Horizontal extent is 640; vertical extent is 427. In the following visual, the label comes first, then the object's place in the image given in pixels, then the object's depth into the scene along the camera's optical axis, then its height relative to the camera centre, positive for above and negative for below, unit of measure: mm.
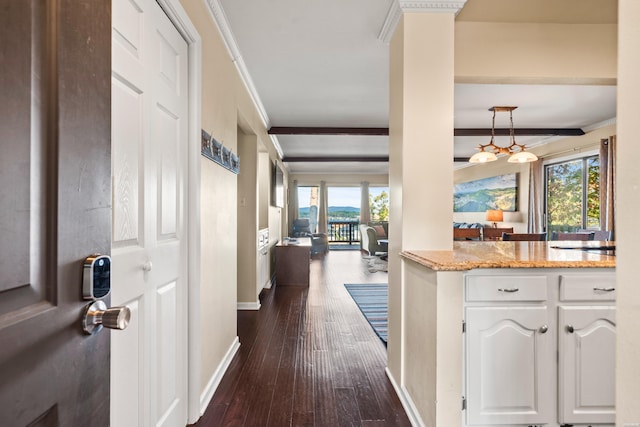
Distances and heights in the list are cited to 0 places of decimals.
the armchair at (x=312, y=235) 9023 -606
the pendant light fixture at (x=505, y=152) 4395 +837
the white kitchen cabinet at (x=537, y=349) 1553 -655
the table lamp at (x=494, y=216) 6996 -28
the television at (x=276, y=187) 5434 +489
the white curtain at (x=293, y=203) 10335 +354
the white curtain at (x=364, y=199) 10797 +510
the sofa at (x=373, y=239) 7812 -661
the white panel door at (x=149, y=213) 1101 +0
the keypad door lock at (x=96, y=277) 599 -124
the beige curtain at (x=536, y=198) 6246 +337
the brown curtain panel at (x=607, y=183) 4621 +469
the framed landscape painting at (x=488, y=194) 7172 +510
